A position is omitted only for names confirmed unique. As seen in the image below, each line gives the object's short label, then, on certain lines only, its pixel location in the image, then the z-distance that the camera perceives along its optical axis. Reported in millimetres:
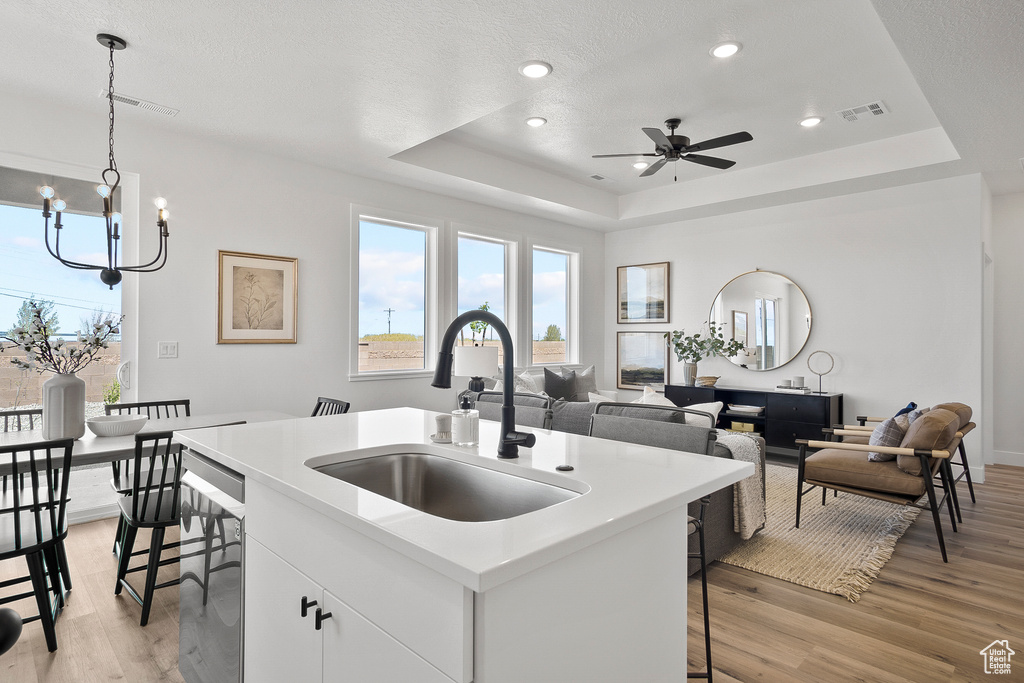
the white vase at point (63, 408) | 2504
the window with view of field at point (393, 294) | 5016
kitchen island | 844
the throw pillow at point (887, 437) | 3328
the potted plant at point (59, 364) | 2451
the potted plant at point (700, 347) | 6117
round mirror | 5766
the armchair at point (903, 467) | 3023
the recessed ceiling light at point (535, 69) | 2850
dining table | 2342
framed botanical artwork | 4082
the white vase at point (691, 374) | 6141
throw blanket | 2898
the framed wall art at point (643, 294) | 6797
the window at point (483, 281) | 5801
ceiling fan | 3730
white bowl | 2672
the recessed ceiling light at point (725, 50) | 3146
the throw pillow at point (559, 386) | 5539
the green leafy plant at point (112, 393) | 3729
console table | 5195
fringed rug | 2793
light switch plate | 3771
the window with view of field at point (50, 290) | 3361
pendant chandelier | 2510
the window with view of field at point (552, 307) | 6613
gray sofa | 2842
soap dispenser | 1655
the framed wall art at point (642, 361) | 6773
